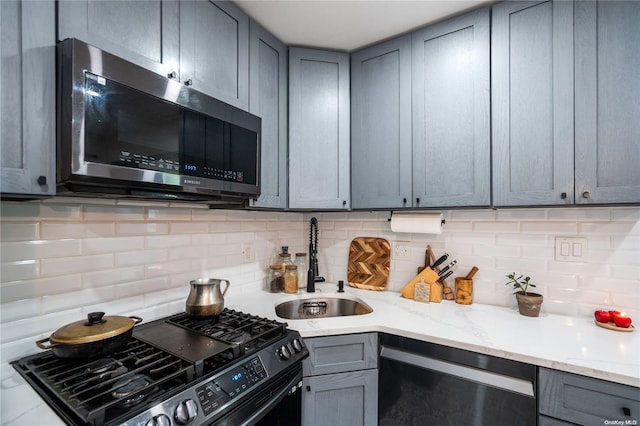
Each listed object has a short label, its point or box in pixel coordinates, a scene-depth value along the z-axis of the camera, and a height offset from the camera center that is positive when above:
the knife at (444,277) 1.80 -0.40
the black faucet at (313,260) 2.02 -0.35
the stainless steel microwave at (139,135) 0.84 +0.27
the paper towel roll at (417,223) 1.81 -0.07
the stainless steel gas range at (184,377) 0.77 -0.50
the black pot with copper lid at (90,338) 0.91 -0.40
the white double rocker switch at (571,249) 1.50 -0.19
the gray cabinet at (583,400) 0.96 -0.64
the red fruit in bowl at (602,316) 1.35 -0.48
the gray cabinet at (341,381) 1.35 -0.79
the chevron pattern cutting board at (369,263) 2.06 -0.37
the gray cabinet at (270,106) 1.57 +0.59
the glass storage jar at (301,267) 2.09 -0.40
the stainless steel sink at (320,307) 1.88 -0.62
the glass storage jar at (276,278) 1.97 -0.45
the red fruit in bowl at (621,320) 1.30 -0.48
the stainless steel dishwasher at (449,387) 1.11 -0.73
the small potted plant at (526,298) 1.49 -0.44
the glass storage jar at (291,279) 1.97 -0.45
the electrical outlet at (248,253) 1.90 -0.27
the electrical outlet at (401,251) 2.00 -0.27
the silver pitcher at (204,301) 1.34 -0.41
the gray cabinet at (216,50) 1.22 +0.73
